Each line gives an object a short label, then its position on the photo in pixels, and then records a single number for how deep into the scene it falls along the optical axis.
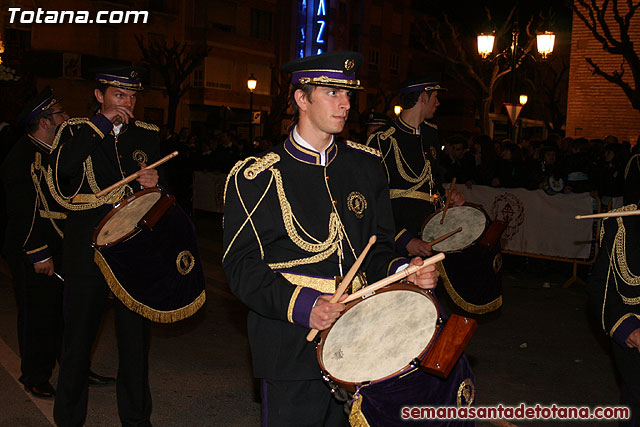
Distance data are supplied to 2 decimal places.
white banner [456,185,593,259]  10.82
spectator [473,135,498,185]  12.40
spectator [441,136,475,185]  12.85
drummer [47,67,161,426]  4.81
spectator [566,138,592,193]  11.41
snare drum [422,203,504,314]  6.21
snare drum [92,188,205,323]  4.67
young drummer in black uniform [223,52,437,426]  3.22
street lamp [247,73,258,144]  34.47
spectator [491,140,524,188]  12.01
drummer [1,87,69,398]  5.85
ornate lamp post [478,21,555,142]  18.86
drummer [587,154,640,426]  3.52
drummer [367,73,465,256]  6.25
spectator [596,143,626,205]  10.82
